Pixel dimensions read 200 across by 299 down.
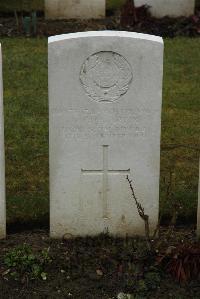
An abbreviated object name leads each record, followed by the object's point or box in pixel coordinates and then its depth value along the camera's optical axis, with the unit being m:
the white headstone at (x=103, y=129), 5.18
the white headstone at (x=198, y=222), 5.53
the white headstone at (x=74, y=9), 12.43
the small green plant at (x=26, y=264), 5.11
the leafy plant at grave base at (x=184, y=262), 5.04
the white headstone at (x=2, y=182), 5.27
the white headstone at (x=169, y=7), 11.95
